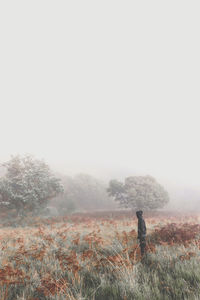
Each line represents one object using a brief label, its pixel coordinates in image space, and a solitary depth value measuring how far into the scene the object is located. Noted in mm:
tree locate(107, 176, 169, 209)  22666
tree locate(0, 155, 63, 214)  14711
